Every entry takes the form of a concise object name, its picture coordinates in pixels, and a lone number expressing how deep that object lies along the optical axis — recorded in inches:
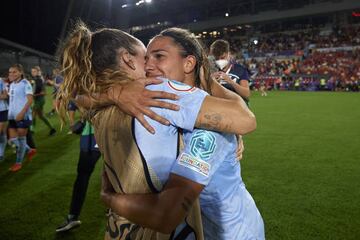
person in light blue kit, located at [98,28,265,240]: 49.5
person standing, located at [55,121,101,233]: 172.9
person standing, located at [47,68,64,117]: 482.2
